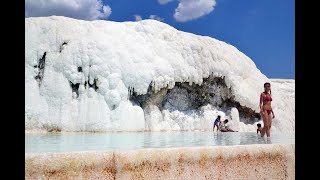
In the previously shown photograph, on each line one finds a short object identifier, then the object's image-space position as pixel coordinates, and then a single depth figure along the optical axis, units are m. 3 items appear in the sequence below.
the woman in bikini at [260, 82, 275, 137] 7.53
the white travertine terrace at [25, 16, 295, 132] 16.38
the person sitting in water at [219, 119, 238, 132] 15.59
